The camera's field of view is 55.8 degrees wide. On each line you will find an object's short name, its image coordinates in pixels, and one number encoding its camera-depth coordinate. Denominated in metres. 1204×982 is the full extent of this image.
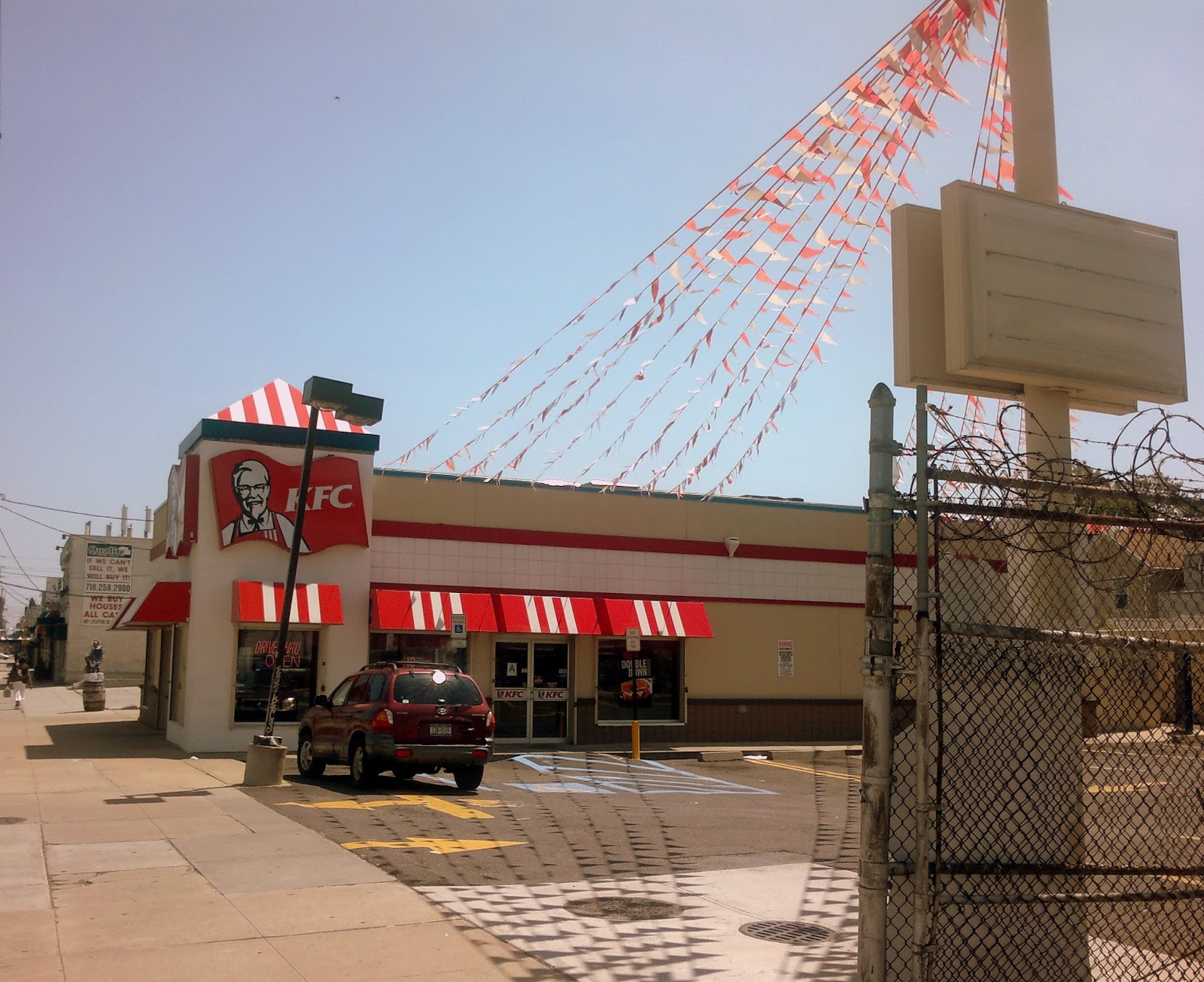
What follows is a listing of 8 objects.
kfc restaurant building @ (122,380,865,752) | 22.14
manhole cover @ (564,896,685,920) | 8.02
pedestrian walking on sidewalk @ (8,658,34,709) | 36.91
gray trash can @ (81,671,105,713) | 34.94
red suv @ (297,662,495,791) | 15.71
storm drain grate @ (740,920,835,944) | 7.45
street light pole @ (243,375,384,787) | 15.84
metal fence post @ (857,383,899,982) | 4.86
